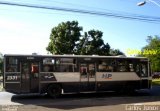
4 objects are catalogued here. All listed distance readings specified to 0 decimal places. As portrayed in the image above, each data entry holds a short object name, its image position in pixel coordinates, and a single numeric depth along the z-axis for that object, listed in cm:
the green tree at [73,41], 2266
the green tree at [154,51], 3239
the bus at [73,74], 924
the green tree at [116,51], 4528
